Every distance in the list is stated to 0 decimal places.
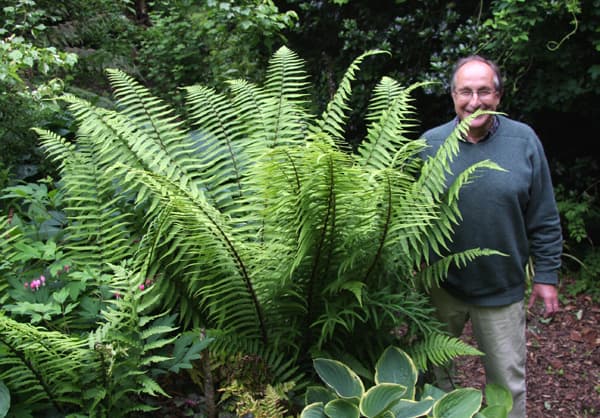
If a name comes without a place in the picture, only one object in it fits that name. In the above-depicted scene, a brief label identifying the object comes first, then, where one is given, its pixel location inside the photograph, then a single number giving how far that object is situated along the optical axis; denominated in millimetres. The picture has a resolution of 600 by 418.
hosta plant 1611
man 2180
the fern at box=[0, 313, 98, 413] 1446
